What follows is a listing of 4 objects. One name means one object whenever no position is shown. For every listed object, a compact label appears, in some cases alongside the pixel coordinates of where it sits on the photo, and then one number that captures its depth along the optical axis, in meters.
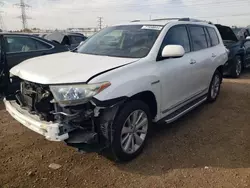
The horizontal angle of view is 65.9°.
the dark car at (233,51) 6.57
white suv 2.10
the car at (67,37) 8.64
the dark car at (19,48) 3.79
